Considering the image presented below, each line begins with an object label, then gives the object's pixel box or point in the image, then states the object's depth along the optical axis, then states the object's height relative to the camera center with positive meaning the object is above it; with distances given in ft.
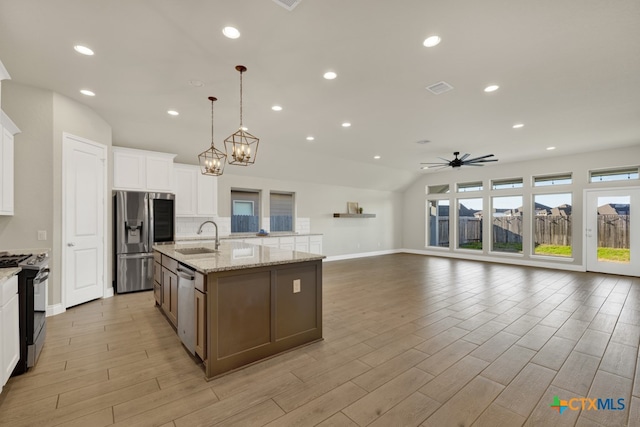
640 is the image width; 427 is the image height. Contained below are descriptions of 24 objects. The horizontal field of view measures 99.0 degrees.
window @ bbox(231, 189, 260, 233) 23.50 +0.18
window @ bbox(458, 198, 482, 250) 29.12 -1.09
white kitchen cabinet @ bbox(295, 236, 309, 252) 24.74 -2.73
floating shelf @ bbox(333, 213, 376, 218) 28.91 -0.18
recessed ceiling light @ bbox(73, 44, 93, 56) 8.78 +5.32
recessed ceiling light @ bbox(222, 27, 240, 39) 7.82 +5.27
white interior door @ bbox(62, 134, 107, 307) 12.53 -0.32
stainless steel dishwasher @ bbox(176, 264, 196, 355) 8.21 -2.98
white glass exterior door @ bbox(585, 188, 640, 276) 20.54 -1.31
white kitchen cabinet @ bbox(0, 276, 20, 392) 6.30 -2.86
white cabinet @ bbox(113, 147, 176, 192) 15.98 +2.64
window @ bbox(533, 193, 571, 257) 23.89 -0.98
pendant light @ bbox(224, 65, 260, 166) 9.76 +2.22
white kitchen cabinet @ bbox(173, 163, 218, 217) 19.20 +1.55
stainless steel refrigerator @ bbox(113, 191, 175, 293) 15.44 -1.37
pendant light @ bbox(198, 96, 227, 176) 12.67 +2.23
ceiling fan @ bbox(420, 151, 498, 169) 21.17 +4.03
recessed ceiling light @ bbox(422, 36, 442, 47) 8.24 +5.29
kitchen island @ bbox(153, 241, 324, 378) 7.50 -2.77
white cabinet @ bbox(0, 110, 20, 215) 9.86 +1.84
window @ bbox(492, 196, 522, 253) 26.61 -1.00
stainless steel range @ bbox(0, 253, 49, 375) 7.50 -2.67
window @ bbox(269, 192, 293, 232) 25.66 +0.25
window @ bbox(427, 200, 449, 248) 31.86 -1.03
